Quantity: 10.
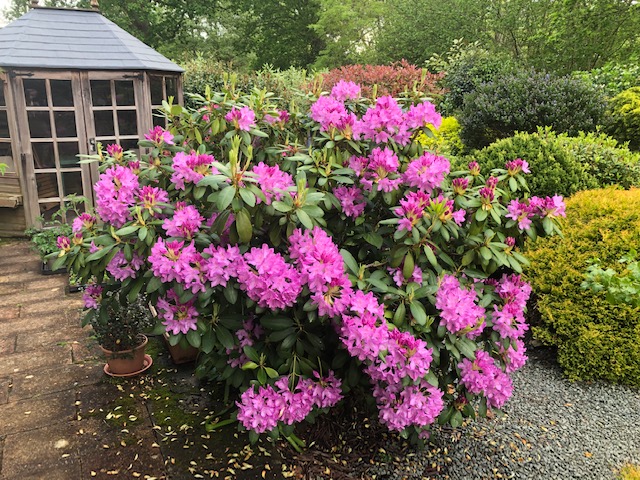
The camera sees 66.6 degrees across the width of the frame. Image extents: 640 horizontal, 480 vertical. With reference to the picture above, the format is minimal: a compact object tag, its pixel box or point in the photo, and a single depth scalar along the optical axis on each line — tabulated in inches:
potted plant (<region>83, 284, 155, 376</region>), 103.0
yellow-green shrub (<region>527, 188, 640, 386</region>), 105.0
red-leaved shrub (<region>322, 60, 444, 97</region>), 305.3
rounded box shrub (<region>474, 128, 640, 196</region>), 140.3
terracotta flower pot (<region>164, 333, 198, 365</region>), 108.9
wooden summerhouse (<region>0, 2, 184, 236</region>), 189.9
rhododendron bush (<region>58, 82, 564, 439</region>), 65.1
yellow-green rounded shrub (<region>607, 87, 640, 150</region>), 216.2
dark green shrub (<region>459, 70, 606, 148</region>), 204.7
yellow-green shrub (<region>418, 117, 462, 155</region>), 227.9
